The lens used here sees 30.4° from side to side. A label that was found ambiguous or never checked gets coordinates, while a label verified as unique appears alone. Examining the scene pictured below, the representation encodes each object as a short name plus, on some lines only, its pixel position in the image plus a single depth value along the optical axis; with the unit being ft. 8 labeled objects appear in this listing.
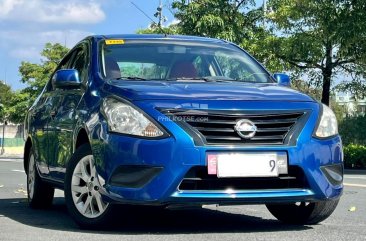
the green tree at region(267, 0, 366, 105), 72.59
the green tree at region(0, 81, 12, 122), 224.33
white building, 86.01
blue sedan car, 15.12
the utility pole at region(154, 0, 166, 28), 94.57
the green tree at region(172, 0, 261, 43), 82.96
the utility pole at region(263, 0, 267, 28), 92.32
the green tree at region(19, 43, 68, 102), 193.77
